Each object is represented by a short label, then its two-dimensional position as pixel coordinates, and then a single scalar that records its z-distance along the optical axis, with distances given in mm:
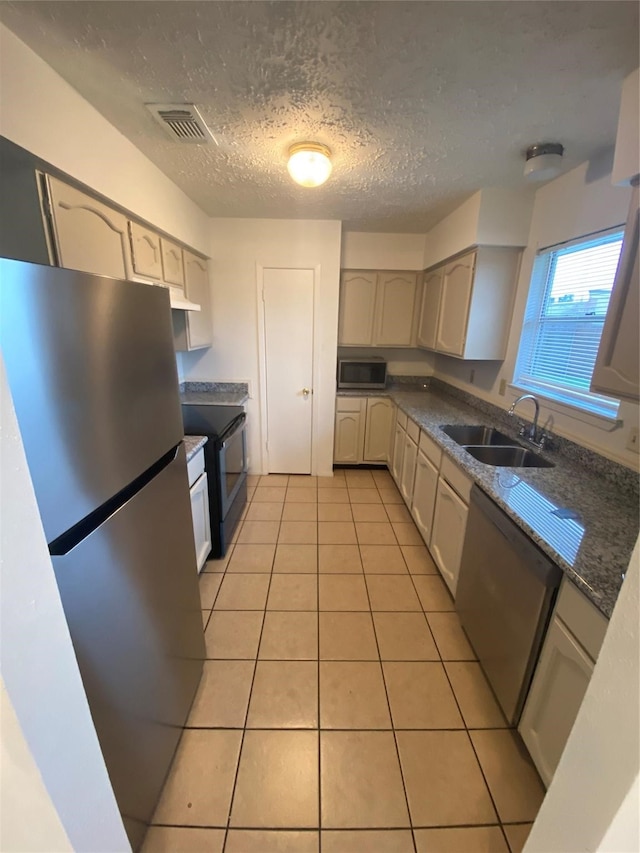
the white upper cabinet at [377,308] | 3426
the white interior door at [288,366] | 3051
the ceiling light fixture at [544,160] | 1613
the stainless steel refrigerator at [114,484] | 633
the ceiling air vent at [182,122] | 1397
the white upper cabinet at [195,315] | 2447
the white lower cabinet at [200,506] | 1875
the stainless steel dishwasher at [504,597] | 1139
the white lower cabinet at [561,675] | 944
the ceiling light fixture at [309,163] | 1660
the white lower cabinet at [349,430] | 3445
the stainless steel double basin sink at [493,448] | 2002
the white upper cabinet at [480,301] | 2334
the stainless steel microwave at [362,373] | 3457
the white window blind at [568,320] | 1732
